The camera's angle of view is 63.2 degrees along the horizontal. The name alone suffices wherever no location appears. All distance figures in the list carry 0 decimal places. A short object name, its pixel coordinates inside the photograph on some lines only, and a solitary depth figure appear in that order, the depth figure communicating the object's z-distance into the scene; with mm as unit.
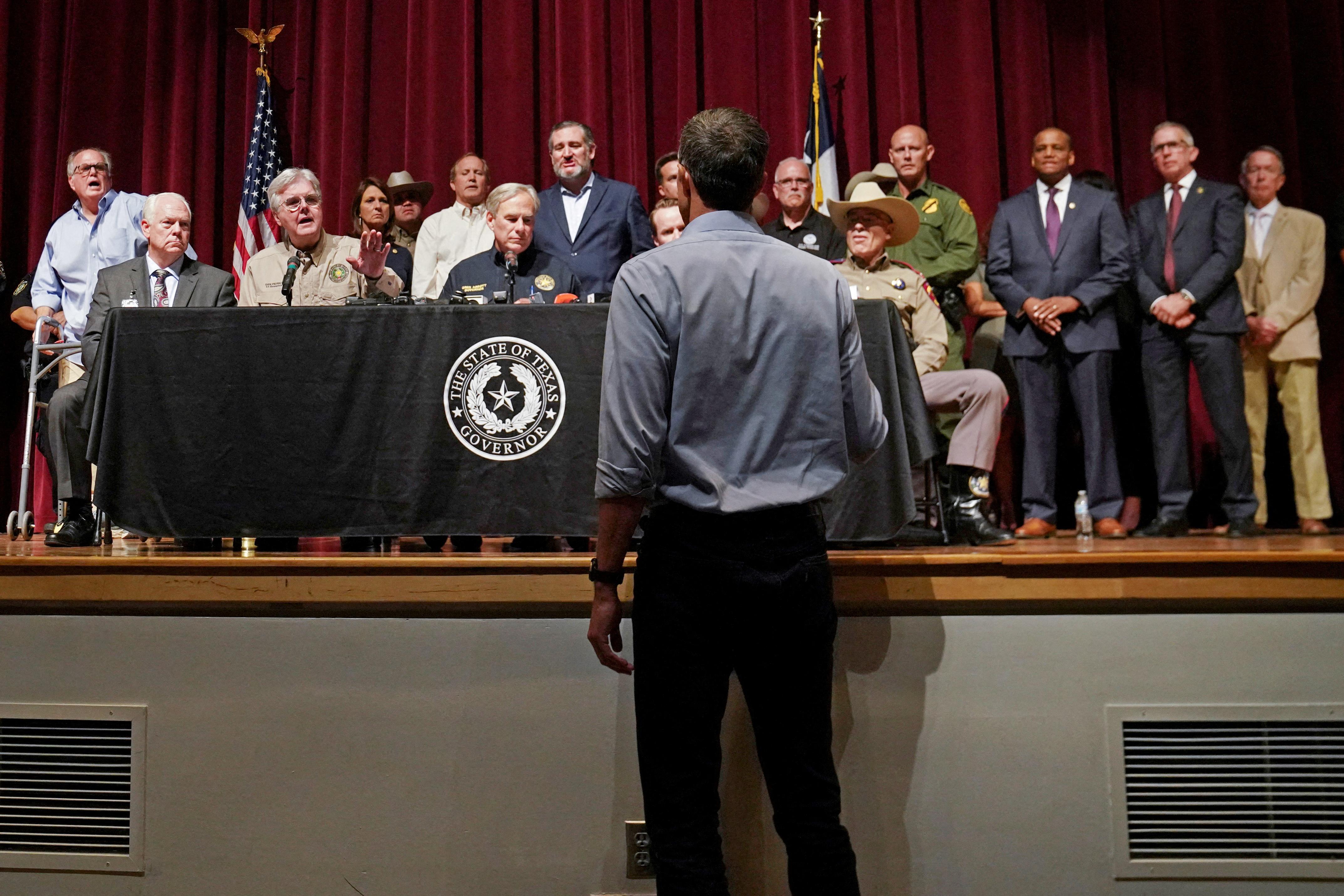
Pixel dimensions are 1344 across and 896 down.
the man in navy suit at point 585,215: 4641
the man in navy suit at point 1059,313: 4336
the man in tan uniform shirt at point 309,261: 3766
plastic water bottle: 4367
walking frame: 4008
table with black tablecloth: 2881
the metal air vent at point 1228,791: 2416
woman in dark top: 4883
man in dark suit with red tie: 4430
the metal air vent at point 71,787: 2537
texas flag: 5461
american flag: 5531
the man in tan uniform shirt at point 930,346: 3676
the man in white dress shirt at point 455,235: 4855
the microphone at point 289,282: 3154
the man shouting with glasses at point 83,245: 5129
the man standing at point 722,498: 1760
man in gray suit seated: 3617
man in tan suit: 4805
